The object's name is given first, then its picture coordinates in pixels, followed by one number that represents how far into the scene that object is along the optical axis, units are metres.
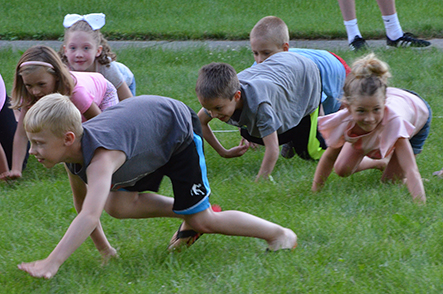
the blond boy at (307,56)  9.93
